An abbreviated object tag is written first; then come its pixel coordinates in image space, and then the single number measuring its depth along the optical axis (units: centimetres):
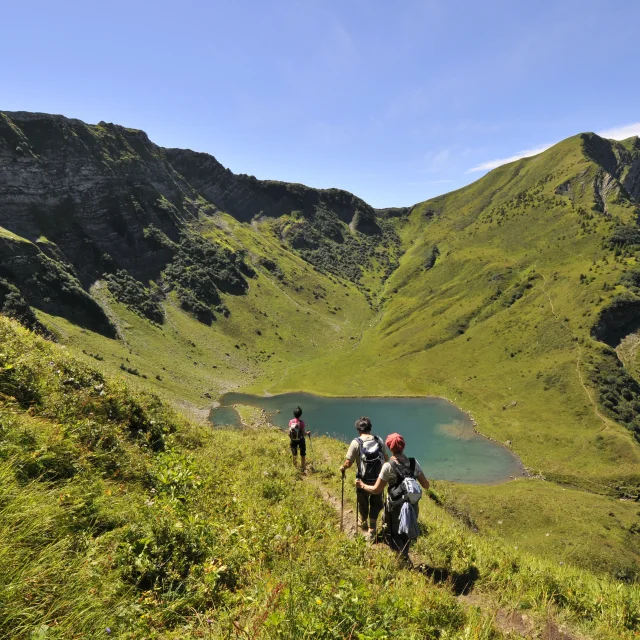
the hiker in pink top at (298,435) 1550
